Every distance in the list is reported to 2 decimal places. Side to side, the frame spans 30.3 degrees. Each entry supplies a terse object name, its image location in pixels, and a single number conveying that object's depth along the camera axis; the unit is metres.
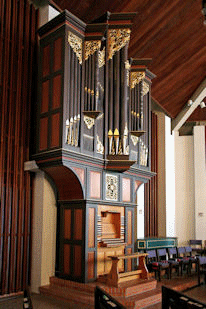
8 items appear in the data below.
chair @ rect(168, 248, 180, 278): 8.74
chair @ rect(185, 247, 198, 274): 9.20
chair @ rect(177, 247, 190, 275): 9.02
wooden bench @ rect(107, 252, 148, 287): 6.84
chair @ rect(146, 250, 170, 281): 8.35
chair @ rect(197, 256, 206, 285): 8.47
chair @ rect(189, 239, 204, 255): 12.07
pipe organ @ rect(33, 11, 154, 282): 6.91
